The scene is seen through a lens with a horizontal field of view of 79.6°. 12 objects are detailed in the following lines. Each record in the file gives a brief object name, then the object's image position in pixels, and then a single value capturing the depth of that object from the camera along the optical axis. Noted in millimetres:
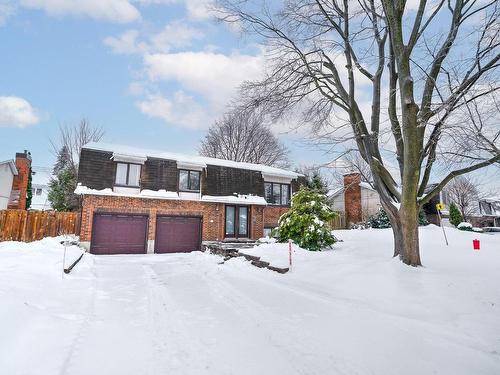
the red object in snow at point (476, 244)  11059
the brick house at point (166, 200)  17906
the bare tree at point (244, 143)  36031
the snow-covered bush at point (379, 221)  23444
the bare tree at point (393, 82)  7668
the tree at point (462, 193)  33812
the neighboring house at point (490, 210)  42453
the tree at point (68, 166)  29094
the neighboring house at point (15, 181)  26391
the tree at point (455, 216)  29375
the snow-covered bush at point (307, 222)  13492
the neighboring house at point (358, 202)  28344
